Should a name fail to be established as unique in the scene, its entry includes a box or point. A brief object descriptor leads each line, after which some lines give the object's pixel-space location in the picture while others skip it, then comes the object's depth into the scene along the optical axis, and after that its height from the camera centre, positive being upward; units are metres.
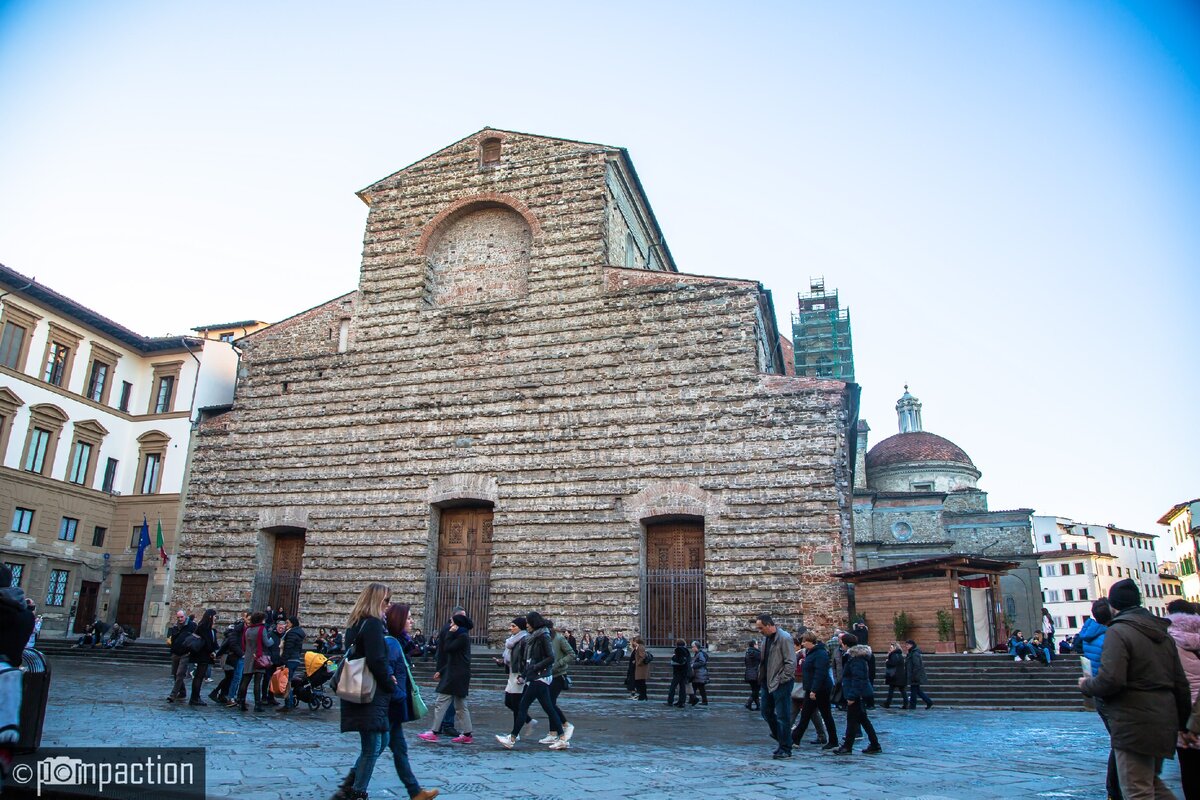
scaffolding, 49.97 +17.04
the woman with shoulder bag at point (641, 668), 15.38 -0.42
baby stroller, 11.54 -0.54
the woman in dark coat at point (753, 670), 13.87 -0.37
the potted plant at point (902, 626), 17.28 +0.43
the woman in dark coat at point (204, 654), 11.84 -0.28
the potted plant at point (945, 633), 17.22 +0.32
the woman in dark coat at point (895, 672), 14.55 -0.37
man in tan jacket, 8.47 -0.32
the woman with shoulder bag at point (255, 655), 11.56 -0.27
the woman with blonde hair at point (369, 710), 5.50 -0.45
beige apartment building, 24.16 +5.17
